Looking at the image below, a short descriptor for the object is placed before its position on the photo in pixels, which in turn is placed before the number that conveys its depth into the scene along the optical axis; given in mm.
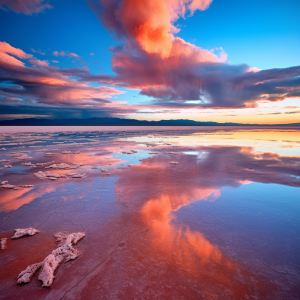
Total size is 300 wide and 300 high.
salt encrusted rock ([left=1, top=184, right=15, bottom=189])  5964
